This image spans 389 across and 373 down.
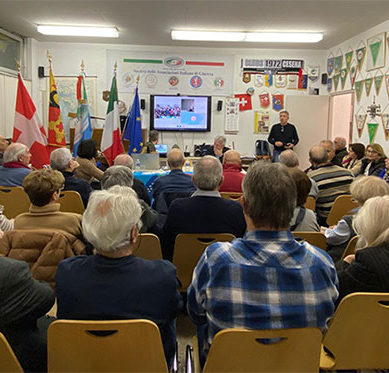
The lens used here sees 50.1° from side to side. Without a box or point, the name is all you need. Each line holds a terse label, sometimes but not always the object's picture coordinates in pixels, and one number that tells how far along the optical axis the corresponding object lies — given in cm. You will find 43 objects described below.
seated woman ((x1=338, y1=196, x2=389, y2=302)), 178
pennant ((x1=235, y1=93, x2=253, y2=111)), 922
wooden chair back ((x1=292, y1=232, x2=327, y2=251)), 259
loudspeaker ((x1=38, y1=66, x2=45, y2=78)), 903
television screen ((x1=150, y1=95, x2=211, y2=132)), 908
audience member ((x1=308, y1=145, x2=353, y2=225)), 423
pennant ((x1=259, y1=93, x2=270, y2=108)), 923
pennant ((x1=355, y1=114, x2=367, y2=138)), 746
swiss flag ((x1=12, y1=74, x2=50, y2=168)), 586
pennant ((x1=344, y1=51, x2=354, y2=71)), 786
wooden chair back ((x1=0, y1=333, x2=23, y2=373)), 135
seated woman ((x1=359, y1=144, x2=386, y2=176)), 566
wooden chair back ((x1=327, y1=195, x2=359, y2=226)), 379
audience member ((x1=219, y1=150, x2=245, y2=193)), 430
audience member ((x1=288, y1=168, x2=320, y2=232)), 291
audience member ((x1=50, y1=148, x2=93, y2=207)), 409
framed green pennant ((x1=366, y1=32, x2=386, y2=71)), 664
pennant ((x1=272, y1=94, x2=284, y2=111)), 921
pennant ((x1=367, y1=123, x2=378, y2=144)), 701
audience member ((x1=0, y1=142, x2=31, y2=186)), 427
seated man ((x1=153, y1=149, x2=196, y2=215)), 375
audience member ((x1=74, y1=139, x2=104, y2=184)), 478
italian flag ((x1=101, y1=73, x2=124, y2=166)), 657
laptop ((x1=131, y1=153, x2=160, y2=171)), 607
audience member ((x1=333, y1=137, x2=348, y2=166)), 676
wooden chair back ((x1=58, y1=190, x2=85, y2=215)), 376
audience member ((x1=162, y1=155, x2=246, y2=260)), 278
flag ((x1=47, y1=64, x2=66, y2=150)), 681
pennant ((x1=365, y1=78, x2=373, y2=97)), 710
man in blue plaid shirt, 144
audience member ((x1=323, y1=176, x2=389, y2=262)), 266
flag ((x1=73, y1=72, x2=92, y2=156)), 738
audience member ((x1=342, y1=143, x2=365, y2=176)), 625
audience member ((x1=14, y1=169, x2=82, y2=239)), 244
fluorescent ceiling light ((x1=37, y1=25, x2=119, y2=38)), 751
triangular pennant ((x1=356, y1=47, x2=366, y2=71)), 734
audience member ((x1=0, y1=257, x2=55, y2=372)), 150
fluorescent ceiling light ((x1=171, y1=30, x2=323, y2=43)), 755
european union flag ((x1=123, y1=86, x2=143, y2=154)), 751
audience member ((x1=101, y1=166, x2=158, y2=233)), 301
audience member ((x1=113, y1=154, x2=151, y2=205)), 376
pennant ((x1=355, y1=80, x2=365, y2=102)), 747
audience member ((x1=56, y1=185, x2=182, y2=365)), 152
